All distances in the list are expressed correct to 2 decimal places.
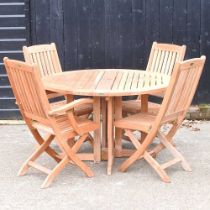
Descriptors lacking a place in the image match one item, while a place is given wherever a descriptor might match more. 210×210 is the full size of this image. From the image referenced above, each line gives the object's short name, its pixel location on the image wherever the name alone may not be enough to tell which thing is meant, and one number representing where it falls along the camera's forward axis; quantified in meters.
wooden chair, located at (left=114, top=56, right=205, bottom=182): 4.40
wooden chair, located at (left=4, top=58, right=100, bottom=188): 4.35
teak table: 4.63
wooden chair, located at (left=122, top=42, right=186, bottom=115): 5.54
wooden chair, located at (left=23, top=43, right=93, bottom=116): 5.64
